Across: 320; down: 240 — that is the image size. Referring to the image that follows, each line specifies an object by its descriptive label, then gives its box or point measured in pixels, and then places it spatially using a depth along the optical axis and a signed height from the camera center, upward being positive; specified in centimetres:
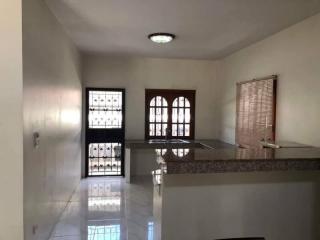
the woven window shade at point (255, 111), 386 +5
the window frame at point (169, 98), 599 +35
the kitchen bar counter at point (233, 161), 182 -33
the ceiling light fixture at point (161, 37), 388 +111
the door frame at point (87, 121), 576 -16
